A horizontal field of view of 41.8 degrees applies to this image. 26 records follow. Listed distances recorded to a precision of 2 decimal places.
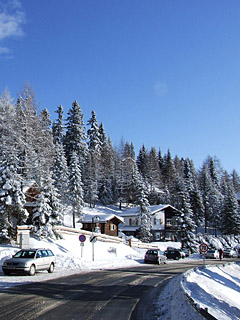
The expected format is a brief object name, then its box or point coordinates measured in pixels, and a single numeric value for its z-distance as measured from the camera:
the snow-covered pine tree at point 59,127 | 85.88
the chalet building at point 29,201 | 36.66
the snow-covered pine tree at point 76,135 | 81.64
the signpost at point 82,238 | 25.98
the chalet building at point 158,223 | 65.75
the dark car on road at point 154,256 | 32.81
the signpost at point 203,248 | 25.55
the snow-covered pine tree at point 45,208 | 28.14
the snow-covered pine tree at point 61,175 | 53.99
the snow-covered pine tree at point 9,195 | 24.84
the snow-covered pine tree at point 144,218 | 54.25
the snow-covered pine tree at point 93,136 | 92.81
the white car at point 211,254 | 47.50
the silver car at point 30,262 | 16.64
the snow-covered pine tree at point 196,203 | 79.00
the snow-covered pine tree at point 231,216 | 68.38
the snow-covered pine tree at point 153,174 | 94.56
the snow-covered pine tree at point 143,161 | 100.00
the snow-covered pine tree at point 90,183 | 74.75
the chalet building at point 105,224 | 55.18
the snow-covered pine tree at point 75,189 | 57.78
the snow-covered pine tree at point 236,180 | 133.24
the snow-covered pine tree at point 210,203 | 84.56
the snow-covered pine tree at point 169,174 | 95.69
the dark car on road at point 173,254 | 42.50
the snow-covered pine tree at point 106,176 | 81.42
